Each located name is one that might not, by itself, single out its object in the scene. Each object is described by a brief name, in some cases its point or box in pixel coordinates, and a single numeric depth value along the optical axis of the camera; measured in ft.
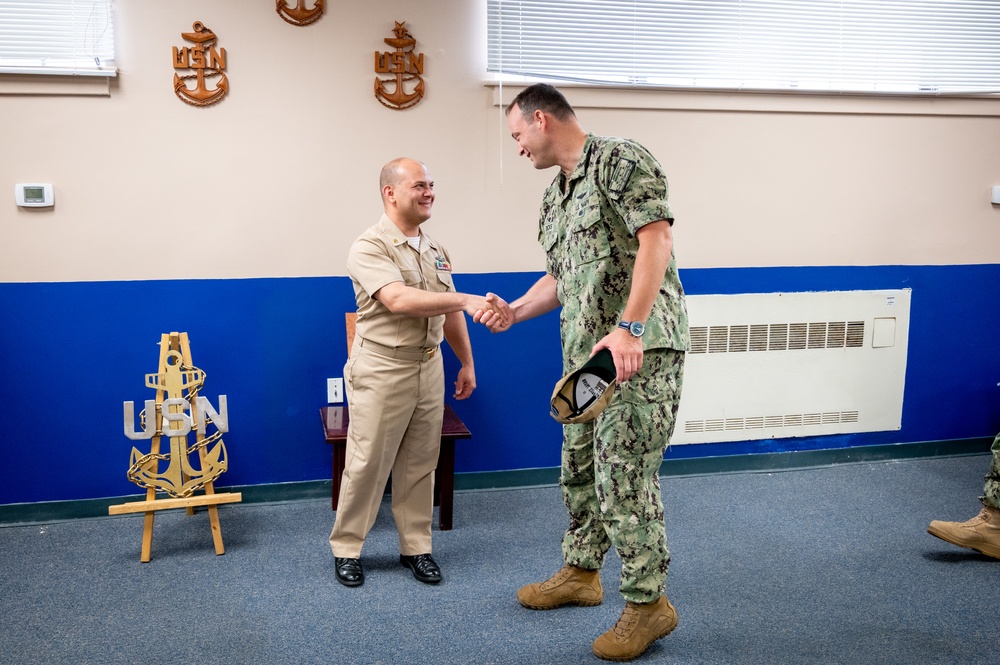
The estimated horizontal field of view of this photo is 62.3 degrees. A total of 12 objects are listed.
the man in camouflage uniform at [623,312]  7.17
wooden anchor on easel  9.96
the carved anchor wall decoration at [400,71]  11.41
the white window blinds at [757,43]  12.05
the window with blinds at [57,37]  10.46
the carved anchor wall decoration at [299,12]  11.07
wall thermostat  10.66
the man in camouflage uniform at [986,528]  10.04
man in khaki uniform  9.08
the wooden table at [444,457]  10.83
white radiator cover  13.08
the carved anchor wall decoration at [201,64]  10.84
